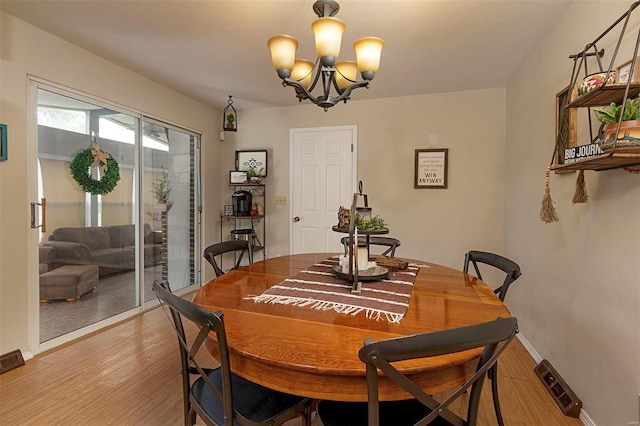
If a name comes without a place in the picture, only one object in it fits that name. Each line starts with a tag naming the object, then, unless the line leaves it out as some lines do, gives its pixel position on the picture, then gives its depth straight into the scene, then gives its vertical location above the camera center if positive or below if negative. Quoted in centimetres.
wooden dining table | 87 -42
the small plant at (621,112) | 115 +37
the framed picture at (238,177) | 415 +40
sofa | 258 -39
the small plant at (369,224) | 162 -8
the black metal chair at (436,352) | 75 -35
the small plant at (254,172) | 410 +46
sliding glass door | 250 -2
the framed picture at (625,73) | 127 +58
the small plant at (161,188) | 348 +20
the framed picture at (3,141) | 212 +43
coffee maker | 405 +5
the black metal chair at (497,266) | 156 -33
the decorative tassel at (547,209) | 163 +1
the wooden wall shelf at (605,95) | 122 +48
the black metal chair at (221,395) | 96 -71
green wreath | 268 +28
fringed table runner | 125 -40
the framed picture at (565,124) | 188 +53
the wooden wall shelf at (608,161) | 114 +21
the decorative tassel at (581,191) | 161 +10
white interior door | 392 +32
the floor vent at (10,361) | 210 -107
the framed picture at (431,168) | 360 +47
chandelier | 155 +81
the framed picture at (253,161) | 421 +63
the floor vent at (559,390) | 173 -108
